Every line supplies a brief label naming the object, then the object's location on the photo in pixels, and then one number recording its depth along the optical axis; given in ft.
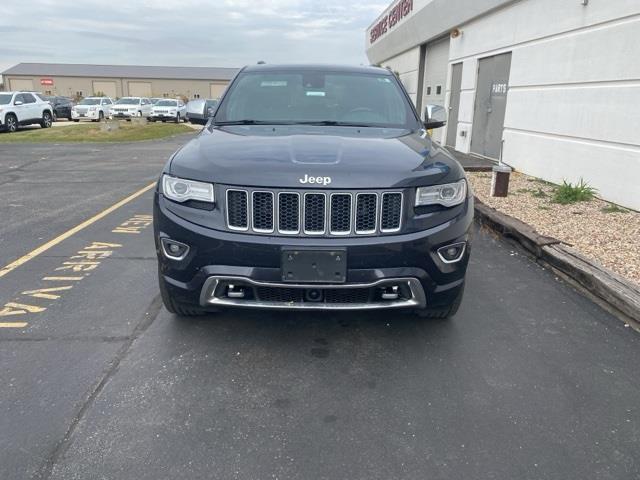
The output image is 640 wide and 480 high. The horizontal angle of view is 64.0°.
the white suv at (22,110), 75.66
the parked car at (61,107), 121.39
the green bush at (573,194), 23.70
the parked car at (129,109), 113.19
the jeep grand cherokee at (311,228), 9.36
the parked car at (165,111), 113.80
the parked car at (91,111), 112.27
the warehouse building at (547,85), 22.40
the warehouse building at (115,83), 277.85
